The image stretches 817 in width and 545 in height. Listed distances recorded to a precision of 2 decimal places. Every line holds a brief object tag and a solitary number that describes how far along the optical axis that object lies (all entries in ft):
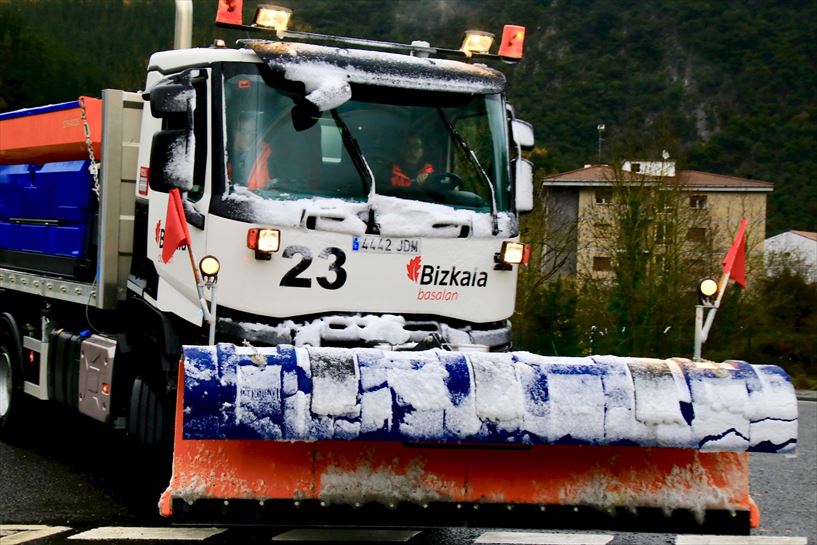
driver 49.55
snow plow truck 37.01
